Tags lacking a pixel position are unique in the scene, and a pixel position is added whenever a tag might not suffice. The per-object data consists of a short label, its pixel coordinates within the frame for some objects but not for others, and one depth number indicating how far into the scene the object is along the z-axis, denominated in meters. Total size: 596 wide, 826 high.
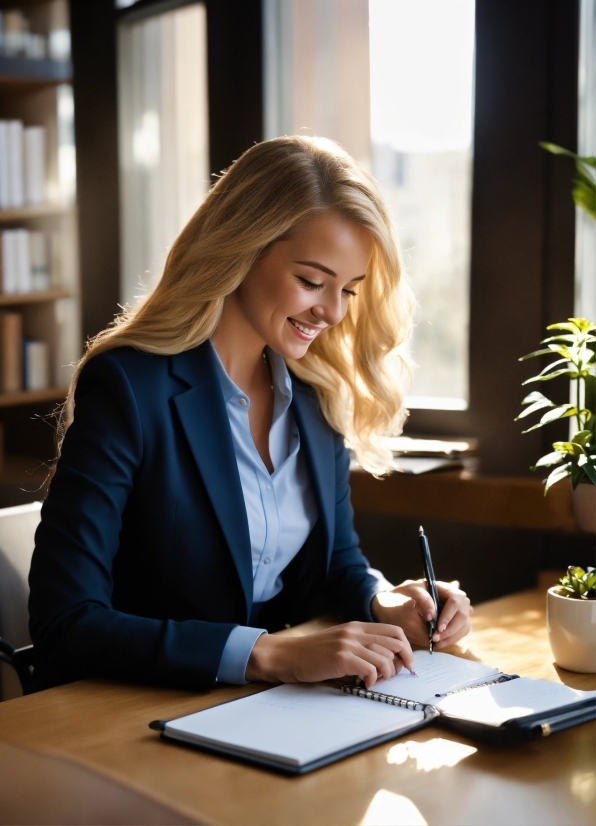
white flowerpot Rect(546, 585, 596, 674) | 1.51
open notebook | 1.16
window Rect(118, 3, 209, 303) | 3.45
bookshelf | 3.74
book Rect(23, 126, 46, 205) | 3.78
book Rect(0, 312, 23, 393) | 3.81
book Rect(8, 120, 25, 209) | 3.74
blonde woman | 1.46
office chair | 2.00
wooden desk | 1.03
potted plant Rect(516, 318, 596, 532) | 1.82
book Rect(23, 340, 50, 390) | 3.84
